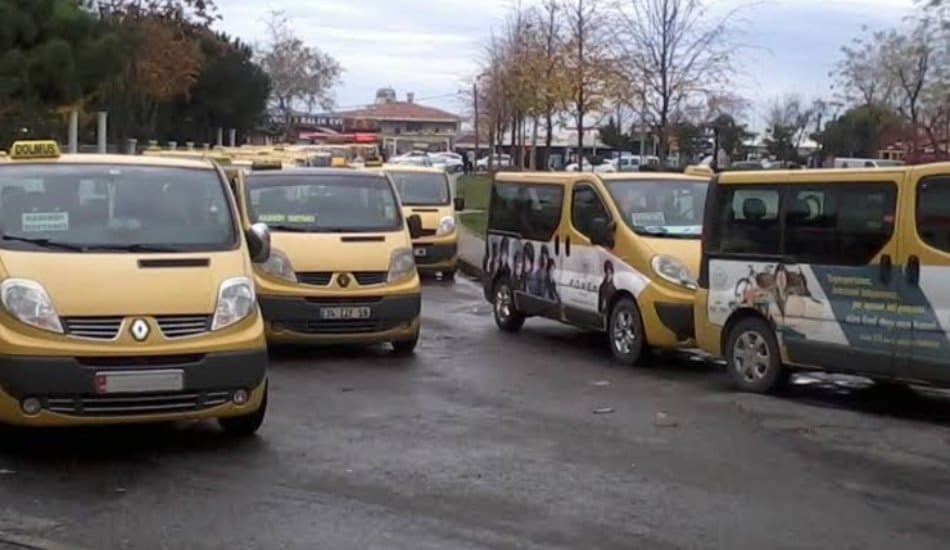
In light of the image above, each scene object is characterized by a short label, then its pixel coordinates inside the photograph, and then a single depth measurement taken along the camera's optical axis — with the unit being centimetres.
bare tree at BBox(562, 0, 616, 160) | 3603
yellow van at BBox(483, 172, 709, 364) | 1331
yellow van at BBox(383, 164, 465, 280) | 2305
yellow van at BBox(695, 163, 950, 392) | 1030
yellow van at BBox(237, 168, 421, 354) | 1328
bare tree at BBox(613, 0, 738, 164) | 2925
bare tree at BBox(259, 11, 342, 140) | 8657
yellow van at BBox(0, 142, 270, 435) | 824
